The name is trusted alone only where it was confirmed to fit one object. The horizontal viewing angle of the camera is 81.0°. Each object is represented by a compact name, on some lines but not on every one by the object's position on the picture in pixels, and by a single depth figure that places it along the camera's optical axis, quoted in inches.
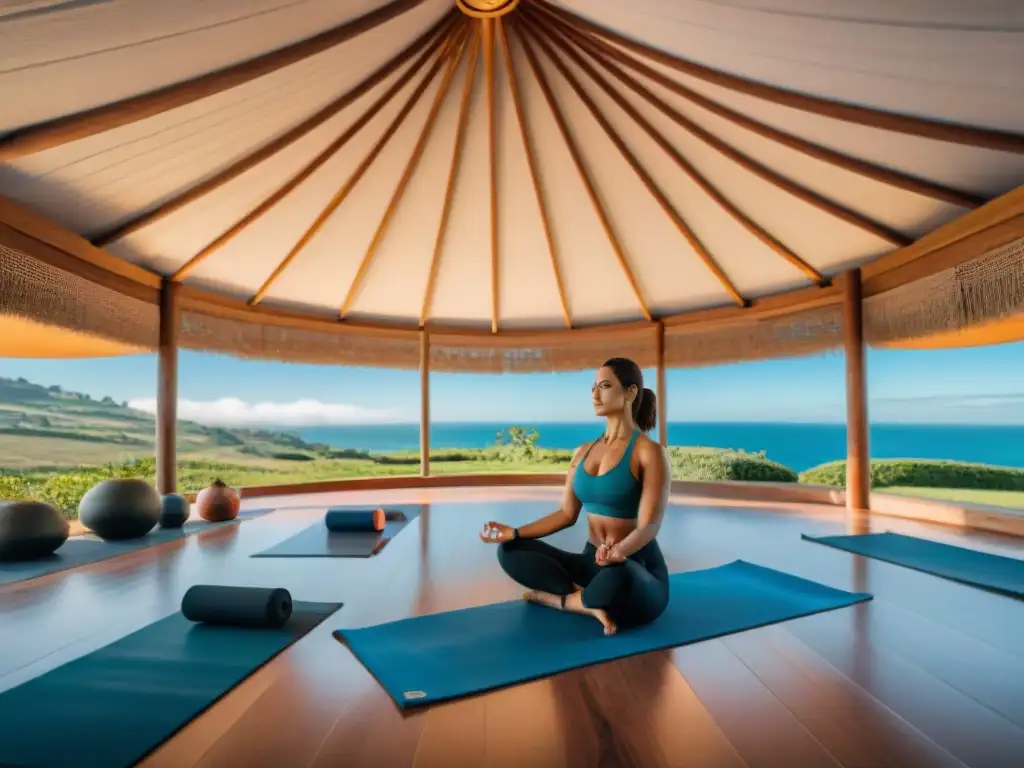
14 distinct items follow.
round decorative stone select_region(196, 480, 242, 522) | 187.9
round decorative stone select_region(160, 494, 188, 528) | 174.9
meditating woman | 85.7
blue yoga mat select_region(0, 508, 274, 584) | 120.8
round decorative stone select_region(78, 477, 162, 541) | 153.5
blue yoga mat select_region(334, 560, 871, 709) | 69.8
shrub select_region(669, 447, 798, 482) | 399.9
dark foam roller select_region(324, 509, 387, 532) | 170.7
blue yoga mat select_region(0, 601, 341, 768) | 53.6
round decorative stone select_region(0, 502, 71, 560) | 128.9
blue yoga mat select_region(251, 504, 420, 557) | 143.9
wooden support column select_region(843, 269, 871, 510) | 209.6
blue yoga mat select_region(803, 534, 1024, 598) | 113.2
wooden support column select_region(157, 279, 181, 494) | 208.1
